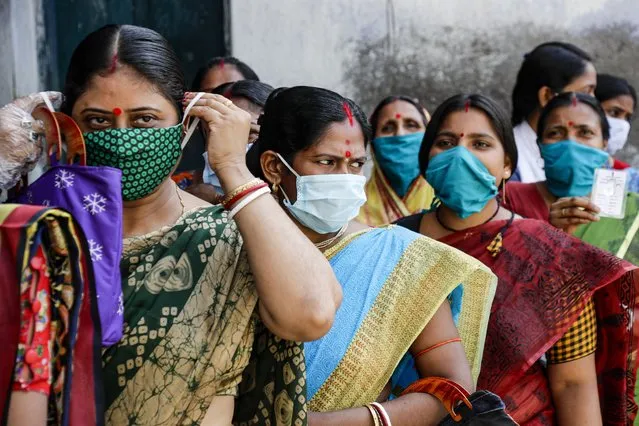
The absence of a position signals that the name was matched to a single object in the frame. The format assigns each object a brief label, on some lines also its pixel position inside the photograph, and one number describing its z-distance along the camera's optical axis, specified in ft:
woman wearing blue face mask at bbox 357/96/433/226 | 15.52
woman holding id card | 12.98
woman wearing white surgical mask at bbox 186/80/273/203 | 12.44
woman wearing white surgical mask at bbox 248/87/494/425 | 9.14
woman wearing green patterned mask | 7.38
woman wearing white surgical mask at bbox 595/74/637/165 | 19.04
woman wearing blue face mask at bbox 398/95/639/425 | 10.80
